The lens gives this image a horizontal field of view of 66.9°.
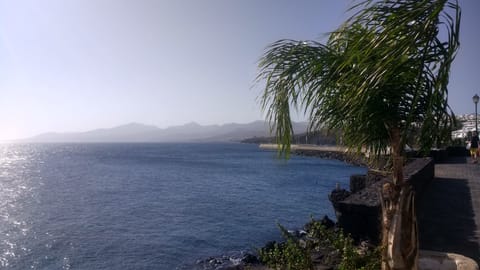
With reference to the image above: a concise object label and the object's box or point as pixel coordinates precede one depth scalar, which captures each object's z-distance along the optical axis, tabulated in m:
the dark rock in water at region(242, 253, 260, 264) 12.14
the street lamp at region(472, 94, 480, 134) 22.69
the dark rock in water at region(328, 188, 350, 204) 18.56
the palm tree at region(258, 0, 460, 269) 2.70
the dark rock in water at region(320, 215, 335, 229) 14.77
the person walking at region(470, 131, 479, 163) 21.63
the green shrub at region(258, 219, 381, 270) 4.47
